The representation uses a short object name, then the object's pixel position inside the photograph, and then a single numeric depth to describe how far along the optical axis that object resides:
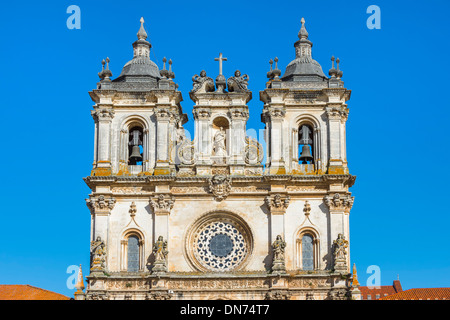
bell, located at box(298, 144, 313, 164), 50.66
